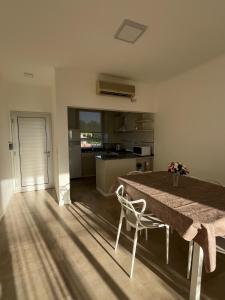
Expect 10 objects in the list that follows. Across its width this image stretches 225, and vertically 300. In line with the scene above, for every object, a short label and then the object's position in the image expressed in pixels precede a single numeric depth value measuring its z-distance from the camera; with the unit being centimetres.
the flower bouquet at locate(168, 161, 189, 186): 209
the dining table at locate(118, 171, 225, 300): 124
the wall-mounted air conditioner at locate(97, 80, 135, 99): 342
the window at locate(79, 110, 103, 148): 589
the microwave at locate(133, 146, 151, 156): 439
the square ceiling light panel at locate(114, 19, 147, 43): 194
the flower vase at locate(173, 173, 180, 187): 214
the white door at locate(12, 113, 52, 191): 412
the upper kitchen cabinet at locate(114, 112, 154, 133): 456
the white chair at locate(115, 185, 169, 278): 170
